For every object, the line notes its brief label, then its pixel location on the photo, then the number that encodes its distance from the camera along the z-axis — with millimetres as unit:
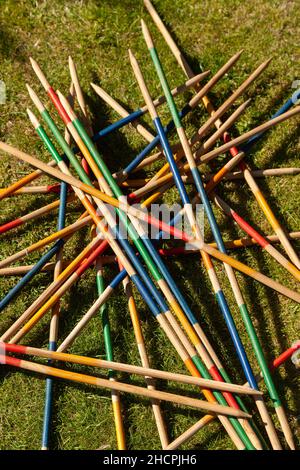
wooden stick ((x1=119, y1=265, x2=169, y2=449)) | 3129
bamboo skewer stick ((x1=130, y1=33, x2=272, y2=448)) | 3234
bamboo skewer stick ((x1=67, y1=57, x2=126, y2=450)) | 3152
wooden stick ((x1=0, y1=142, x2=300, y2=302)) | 3146
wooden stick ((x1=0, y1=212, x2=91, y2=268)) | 3286
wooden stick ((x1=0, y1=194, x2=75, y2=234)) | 3408
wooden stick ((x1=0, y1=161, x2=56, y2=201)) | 3406
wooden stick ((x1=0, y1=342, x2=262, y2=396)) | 3000
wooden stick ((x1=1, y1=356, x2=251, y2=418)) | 2980
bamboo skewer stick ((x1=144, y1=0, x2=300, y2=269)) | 3299
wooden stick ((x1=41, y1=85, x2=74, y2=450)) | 3178
